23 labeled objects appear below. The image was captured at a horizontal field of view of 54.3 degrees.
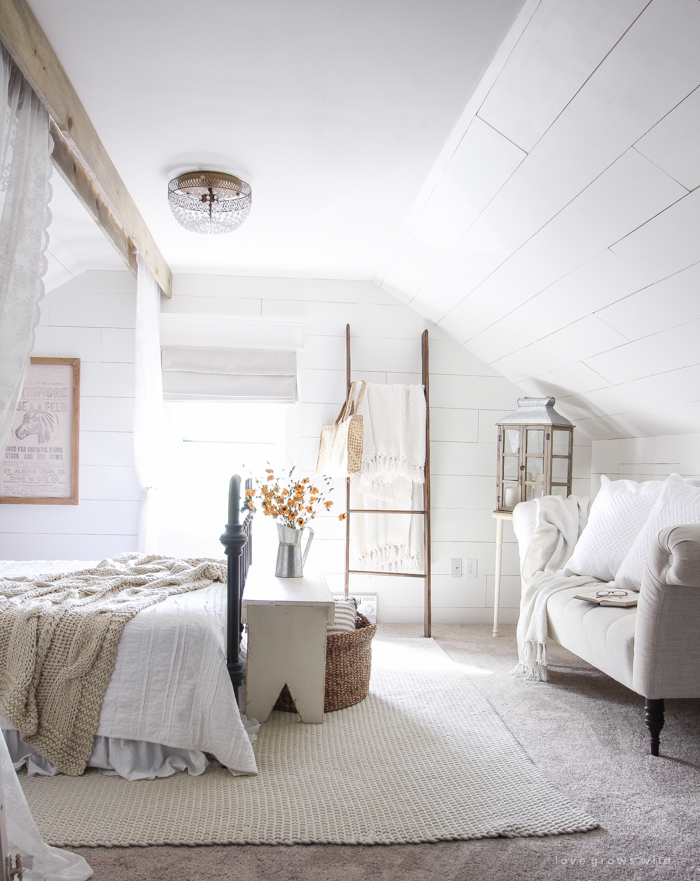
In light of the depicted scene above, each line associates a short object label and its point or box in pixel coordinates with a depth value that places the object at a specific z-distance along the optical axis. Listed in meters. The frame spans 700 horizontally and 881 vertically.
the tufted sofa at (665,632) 2.18
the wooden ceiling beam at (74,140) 1.74
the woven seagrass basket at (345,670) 2.75
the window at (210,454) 4.24
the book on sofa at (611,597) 2.63
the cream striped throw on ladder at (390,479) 4.04
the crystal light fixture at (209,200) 2.78
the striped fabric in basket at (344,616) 2.89
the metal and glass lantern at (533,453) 3.69
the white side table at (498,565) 3.93
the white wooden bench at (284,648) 2.53
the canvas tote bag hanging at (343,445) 3.85
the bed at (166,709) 2.15
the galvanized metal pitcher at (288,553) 2.85
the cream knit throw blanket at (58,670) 2.10
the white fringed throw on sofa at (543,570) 3.04
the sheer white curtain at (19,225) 1.71
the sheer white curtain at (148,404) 3.66
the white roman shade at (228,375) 4.14
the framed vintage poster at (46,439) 4.06
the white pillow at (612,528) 2.99
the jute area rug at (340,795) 1.85
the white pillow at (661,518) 2.68
